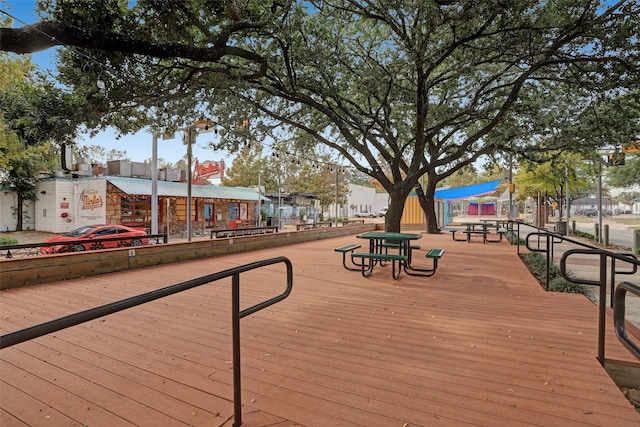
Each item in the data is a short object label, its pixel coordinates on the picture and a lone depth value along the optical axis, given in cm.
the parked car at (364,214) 4850
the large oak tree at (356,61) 603
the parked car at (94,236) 1021
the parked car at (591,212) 7306
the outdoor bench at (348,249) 706
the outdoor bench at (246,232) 1303
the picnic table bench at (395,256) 633
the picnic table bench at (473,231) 1264
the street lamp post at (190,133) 1166
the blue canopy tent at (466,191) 1969
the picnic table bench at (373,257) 621
